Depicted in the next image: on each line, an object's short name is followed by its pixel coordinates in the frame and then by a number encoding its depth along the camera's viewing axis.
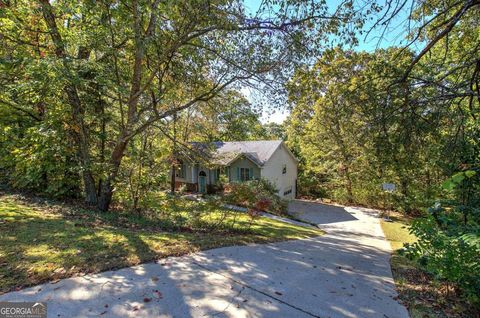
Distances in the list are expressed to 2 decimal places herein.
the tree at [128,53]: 5.99
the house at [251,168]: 18.95
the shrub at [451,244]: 2.67
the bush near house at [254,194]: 11.21
